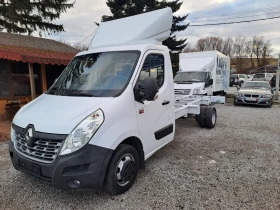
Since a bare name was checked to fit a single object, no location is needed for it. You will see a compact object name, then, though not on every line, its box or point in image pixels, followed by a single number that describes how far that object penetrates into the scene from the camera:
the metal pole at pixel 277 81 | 15.83
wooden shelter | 7.97
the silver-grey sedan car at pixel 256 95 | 12.08
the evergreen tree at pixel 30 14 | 16.80
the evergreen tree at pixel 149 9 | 23.03
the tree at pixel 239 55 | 64.12
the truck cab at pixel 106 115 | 2.83
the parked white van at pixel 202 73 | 9.80
